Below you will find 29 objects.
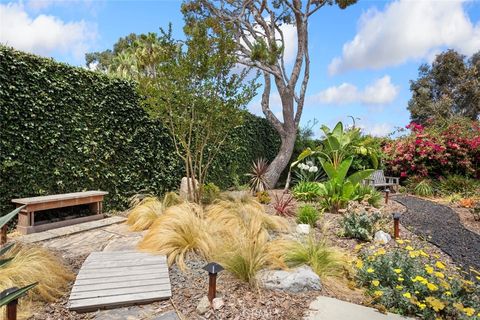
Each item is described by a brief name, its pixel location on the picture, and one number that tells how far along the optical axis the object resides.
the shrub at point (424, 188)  9.64
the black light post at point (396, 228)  4.46
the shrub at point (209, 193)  6.09
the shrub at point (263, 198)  6.80
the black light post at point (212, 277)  2.53
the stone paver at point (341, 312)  2.46
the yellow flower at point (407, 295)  2.51
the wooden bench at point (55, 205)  4.48
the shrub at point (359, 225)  4.44
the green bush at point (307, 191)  6.92
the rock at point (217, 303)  2.53
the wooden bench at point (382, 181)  9.81
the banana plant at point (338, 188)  5.99
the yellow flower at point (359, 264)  3.09
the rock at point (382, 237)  4.35
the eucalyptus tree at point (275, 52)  9.95
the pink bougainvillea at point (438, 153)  10.08
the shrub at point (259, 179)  8.36
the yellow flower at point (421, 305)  2.45
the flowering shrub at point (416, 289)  2.51
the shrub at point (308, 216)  5.03
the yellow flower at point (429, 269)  2.72
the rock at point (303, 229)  4.65
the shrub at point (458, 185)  9.28
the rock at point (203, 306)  2.52
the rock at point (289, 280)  2.86
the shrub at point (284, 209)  5.66
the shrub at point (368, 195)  6.49
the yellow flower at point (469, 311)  2.33
